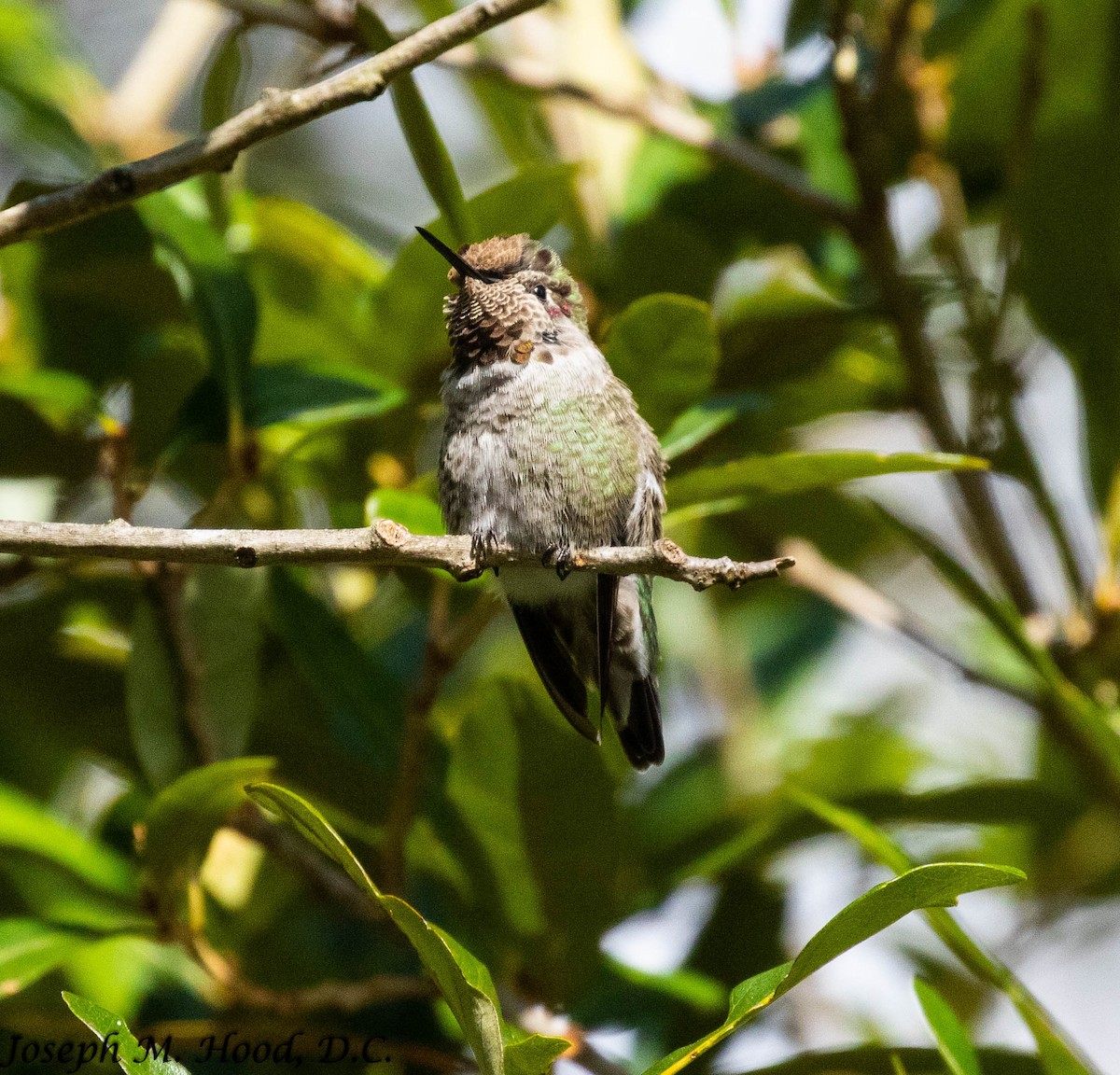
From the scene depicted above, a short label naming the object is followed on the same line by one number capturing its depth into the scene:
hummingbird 4.67
